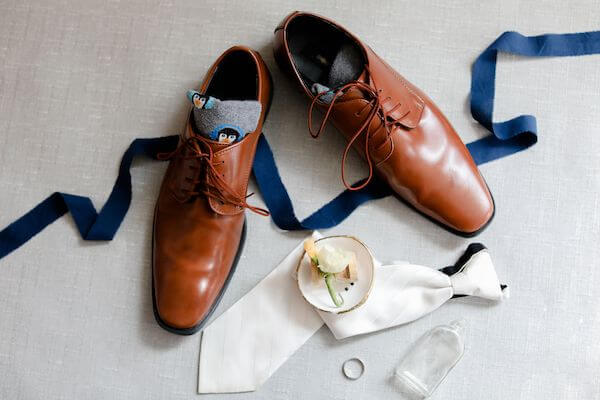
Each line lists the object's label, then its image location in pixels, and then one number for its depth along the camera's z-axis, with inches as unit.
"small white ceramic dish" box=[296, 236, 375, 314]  41.9
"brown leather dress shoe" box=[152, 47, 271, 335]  41.3
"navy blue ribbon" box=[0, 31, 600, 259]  44.1
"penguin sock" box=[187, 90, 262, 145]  39.2
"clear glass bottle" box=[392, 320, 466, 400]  42.3
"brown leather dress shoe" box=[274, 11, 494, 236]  40.6
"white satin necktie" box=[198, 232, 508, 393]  42.0
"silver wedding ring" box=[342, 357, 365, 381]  42.7
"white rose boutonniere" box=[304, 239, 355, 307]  39.5
